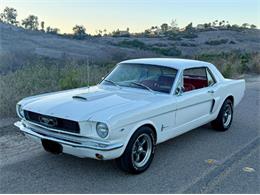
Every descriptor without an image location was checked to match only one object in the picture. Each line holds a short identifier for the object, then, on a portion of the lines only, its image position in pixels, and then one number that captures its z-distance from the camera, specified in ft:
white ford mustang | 12.63
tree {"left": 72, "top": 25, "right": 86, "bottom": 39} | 188.55
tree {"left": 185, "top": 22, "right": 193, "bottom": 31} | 276.41
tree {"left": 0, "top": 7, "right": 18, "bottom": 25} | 190.19
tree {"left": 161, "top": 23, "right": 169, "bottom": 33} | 272.43
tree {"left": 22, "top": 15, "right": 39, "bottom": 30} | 232.65
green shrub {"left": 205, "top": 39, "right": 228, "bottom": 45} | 203.06
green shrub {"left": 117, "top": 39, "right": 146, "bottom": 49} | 151.88
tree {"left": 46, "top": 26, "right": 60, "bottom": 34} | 212.16
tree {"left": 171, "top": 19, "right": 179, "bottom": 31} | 260.99
